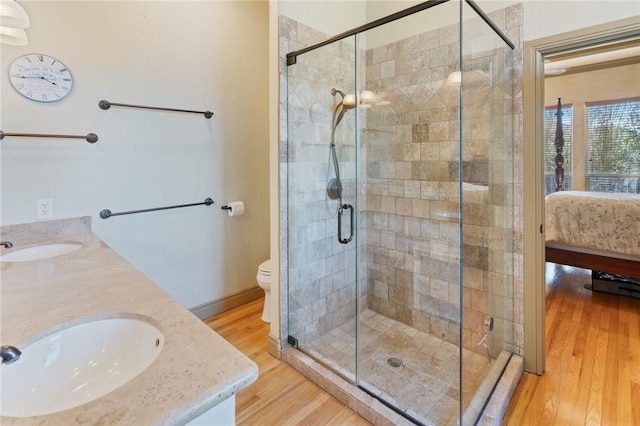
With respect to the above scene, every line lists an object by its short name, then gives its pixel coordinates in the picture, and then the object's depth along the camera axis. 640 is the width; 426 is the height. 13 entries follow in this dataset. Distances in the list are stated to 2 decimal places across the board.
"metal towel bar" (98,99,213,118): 2.10
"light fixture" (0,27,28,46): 1.50
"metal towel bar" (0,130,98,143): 1.77
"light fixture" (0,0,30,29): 1.40
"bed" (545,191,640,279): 3.06
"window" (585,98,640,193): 4.14
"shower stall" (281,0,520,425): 1.98
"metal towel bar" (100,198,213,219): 2.15
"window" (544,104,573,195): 4.78
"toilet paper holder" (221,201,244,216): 2.79
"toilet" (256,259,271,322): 2.64
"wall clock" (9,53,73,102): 1.78
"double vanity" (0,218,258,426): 0.62
